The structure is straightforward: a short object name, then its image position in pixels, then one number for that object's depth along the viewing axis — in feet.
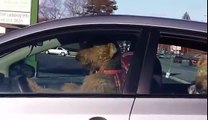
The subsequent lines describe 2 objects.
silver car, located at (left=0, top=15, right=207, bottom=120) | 10.80
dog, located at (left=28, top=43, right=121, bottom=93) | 11.39
